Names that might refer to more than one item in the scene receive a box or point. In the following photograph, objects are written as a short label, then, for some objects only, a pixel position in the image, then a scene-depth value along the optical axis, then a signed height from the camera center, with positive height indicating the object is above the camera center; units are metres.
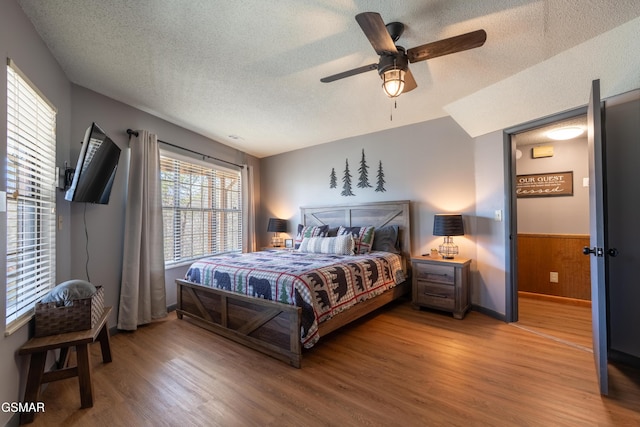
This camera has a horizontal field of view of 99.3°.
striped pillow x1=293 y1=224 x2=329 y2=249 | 4.23 -0.25
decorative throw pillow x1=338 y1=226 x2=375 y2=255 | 3.75 -0.33
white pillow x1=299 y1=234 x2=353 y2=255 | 3.61 -0.40
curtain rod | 3.15 +0.99
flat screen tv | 2.16 +0.44
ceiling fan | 1.58 +1.07
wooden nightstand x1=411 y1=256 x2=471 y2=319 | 3.15 -0.84
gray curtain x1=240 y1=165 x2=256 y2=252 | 4.89 +0.12
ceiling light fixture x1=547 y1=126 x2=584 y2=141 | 3.31 +1.01
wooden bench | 1.67 -0.94
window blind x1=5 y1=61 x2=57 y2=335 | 1.67 +0.16
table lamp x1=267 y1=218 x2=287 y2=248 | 5.05 -0.19
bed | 2.30 -0.76
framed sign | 3.89 +0.42
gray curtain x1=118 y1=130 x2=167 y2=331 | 3.02 -0.27
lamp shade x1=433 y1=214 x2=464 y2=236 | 3.29 -0.13
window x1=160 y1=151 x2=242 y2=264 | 3.73 +0.15
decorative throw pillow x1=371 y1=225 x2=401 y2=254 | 3.82 -0.35
